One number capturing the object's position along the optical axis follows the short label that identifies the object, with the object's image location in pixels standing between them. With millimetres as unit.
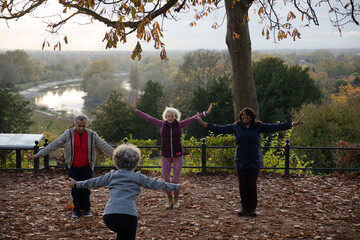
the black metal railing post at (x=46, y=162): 10608
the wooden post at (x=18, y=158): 10695
